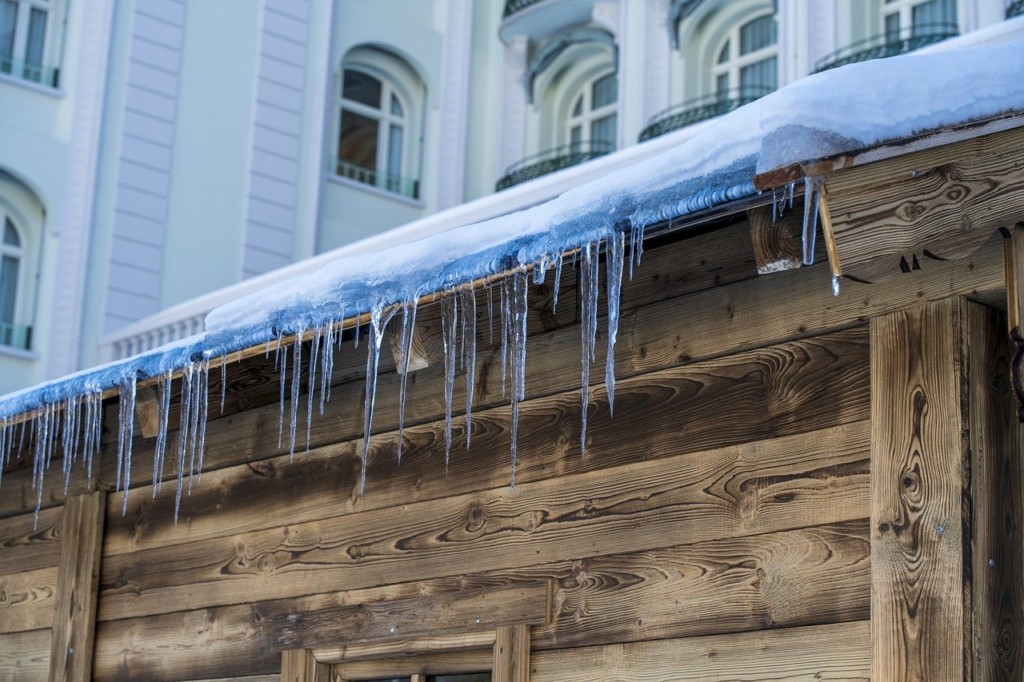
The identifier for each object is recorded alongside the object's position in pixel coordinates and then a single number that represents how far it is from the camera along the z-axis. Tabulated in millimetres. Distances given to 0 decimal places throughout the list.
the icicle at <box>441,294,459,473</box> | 5441
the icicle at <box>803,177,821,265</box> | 3816
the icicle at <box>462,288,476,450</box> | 5445
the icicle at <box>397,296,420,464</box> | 5270
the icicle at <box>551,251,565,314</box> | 4569
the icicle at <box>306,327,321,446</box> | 5470
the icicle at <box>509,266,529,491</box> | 4927
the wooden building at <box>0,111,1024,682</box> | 4207
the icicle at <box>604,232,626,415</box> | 4523
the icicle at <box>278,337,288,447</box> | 5982
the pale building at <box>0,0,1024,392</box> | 17922
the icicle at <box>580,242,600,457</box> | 4801
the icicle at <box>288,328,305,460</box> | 5516
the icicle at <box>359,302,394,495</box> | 5176
